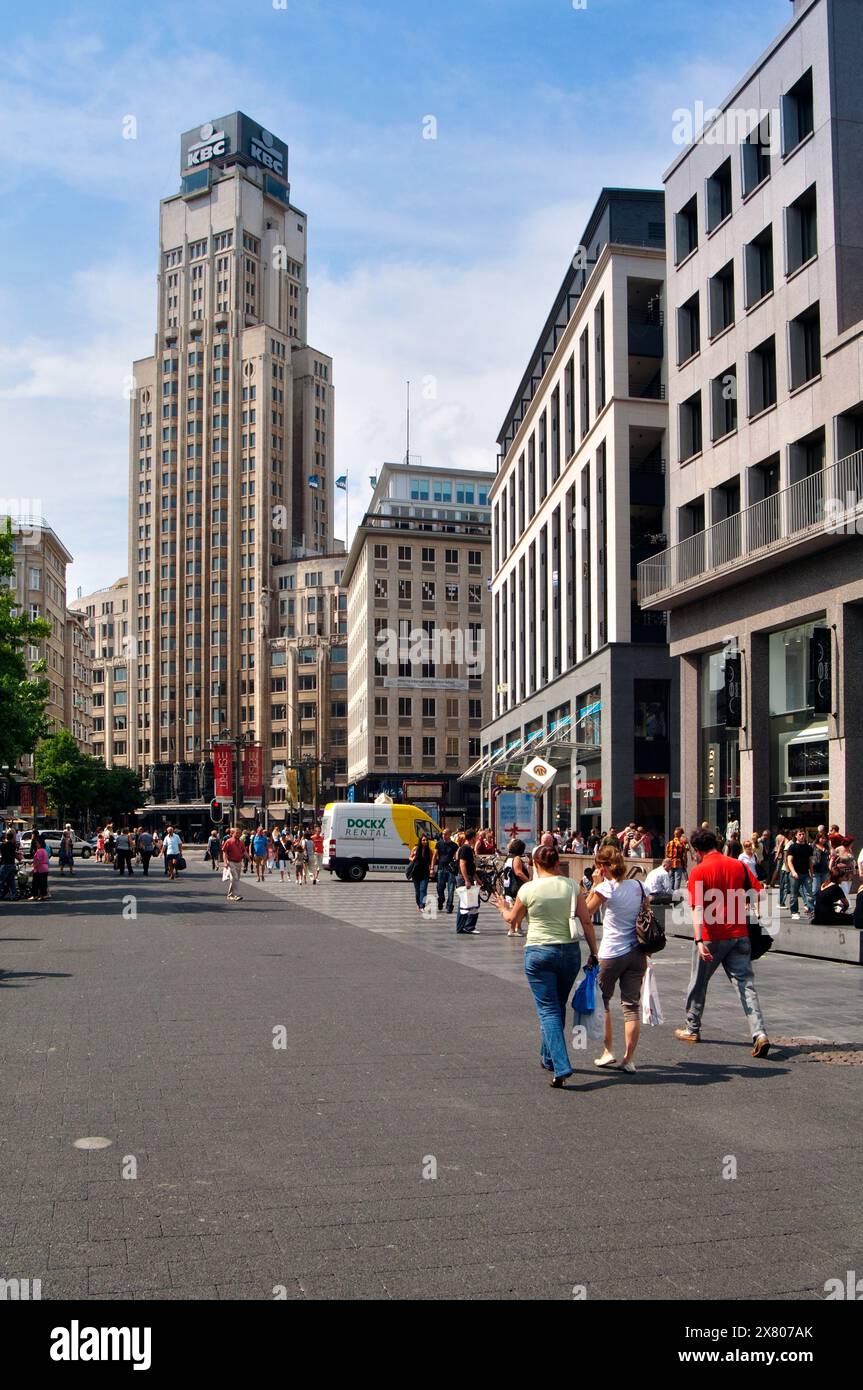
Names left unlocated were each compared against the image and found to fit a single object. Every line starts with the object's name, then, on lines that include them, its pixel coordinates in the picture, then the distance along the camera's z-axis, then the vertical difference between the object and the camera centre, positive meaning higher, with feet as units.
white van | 144.87 -7.48
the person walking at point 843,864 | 66.24 -5.10
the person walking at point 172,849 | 147.02 -9.11
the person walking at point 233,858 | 100.17 -6.93
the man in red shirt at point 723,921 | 32.17 -3.88
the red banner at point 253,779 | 248.73 -1.37
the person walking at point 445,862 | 85.81 -6.23
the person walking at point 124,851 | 159.12 -10.15
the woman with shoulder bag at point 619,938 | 30.45 -4.12
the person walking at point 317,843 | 168.55 -9.69
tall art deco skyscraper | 408.46 +103.79
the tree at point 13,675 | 122.21 +9.89
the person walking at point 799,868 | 74.54 -5.82
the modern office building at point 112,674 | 435.94 +35.14
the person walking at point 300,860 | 137.69 -9.78
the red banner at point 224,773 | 223.30 -0.14
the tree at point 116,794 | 354.33 -6.26
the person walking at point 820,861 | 73.33 -5.43
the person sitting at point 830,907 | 58.08 -6.42
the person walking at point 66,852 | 157.17 -10.04
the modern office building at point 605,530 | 130.82 +28.29
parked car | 178.99 -12.38
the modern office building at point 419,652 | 335.06 +32.97
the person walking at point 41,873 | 97.55 -7.86
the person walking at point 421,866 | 89.15 -6.82
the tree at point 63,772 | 302.86 +0.13
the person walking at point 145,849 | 160.25 -10.18
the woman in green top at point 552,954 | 27.84 -4.15
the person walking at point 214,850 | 186.91 -11.80
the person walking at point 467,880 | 70.64 -6.17
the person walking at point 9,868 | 100.27 -7.75
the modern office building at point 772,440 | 79.66 +24.02
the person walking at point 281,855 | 152.46 -10.32
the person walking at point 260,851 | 154.20 -9.97
